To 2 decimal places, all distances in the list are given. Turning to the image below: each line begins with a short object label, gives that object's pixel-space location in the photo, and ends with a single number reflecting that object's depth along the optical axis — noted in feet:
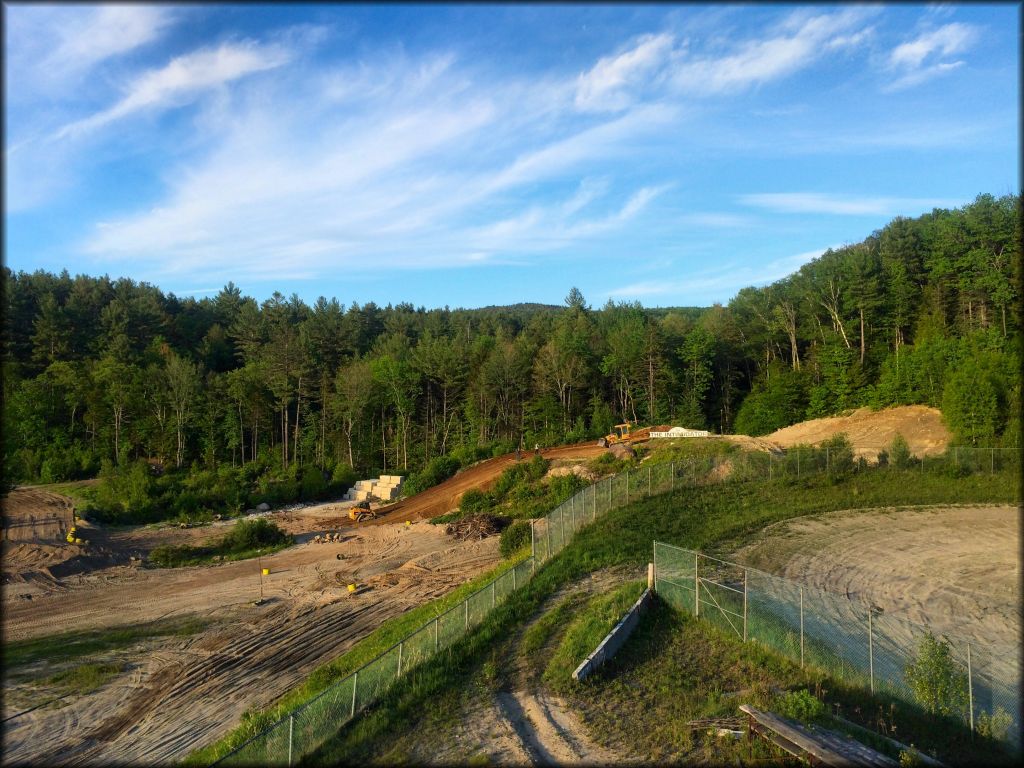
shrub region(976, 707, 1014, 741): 34.88
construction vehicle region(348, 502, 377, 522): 153.77
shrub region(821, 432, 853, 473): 116.06
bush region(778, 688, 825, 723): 36.83
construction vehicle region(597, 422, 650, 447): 165.03
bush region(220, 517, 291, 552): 125.18
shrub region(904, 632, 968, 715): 37.63
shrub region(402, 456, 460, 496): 177.58
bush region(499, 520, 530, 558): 95.04
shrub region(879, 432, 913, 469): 115.14
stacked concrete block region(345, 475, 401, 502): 179.93
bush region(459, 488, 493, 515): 138.82
